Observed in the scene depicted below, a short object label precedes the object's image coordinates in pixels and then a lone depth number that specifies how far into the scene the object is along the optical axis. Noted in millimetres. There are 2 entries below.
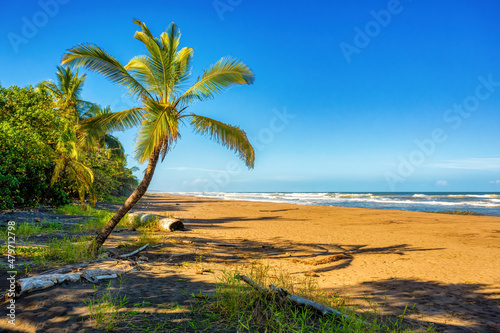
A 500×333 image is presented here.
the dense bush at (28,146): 11258
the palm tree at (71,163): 13406
